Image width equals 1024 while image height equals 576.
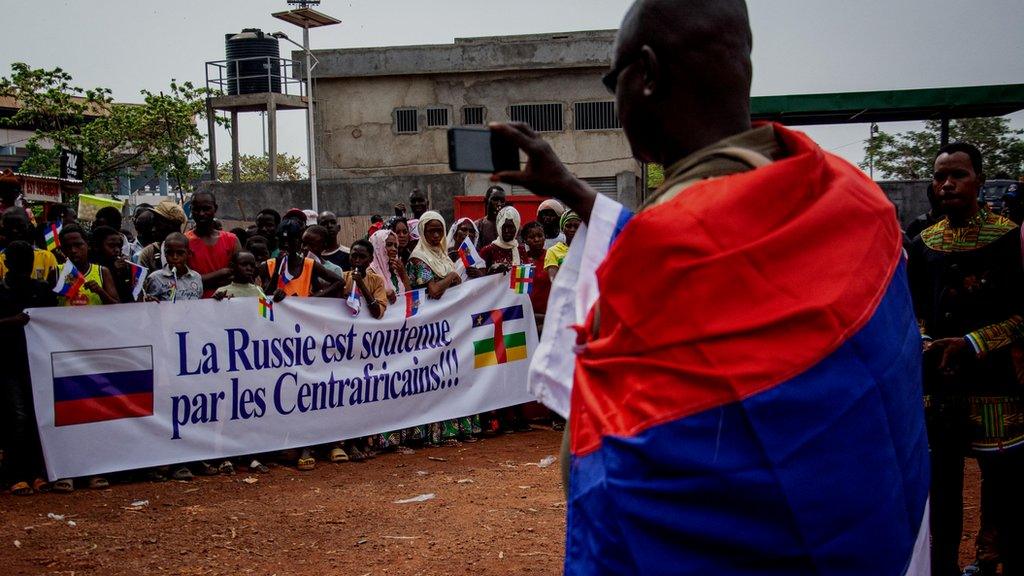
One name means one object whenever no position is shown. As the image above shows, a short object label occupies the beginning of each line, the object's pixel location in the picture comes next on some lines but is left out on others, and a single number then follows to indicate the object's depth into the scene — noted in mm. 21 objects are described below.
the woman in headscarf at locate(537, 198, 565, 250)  10102
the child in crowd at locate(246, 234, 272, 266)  8336
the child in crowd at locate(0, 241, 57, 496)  6441
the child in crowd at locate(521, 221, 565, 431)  9328
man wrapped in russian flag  1479
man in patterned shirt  4109
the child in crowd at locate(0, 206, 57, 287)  6754
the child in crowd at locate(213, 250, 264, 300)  7402
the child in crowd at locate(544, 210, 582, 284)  8594
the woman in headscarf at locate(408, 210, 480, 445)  8516
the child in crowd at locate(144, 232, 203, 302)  7039
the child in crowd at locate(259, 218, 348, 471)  7906
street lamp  25531
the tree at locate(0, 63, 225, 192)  26859
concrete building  26109
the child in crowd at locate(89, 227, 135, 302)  7258
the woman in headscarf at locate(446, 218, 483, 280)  9875
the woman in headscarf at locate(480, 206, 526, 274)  9312
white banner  6617
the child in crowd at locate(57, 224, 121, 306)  6820
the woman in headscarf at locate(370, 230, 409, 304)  8688
